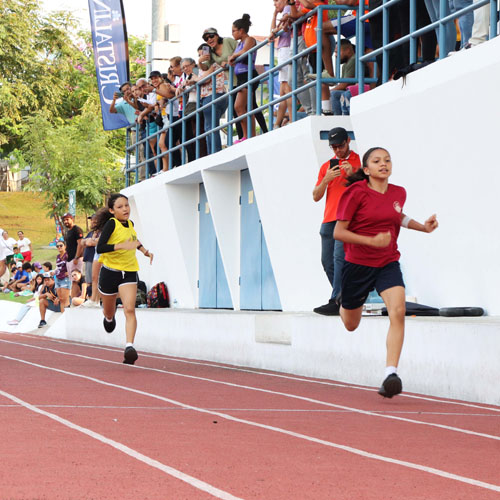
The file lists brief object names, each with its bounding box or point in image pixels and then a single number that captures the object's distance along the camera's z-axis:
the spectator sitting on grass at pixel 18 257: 42.47
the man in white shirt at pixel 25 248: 43.00
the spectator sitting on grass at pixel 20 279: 37.56
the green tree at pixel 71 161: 53.22
